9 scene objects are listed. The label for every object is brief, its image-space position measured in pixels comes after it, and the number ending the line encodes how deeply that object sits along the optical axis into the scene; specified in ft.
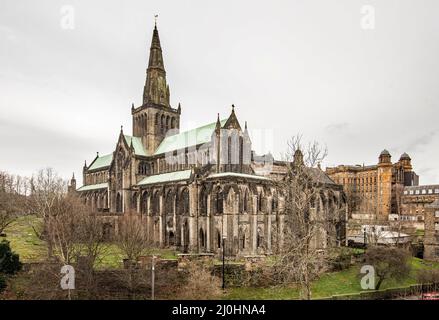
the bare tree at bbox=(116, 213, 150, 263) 105.19
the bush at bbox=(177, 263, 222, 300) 97.52
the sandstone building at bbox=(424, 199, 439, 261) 180.86
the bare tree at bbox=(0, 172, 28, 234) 167.34
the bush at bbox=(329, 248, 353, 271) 133.78
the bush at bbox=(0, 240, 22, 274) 97.30
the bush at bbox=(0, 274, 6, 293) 88.58
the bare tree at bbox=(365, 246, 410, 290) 117.91
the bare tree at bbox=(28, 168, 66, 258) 106.63
